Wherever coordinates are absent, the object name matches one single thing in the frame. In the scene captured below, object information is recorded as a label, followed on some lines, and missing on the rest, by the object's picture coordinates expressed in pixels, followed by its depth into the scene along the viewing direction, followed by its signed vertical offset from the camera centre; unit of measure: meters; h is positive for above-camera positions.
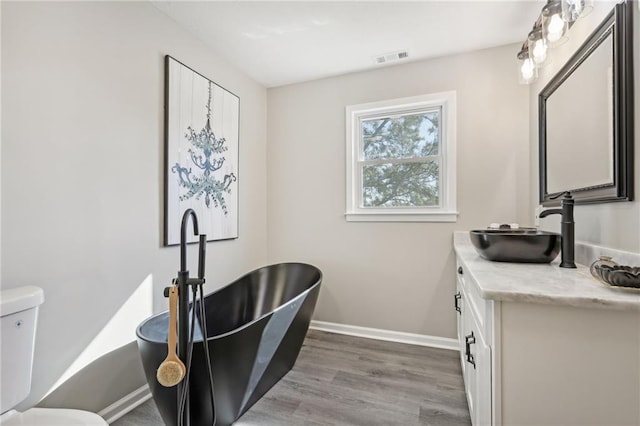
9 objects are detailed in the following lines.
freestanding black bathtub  1.35 -0.76
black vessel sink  1.41 -0.16
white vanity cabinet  0.86 -0.43
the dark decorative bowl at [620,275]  0.90 -0.19
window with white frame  2.56 +0.50
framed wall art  2.02 +0.47
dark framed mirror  1.22 +0.48
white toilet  1.08 -0.59
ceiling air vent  2.49 +1.36
